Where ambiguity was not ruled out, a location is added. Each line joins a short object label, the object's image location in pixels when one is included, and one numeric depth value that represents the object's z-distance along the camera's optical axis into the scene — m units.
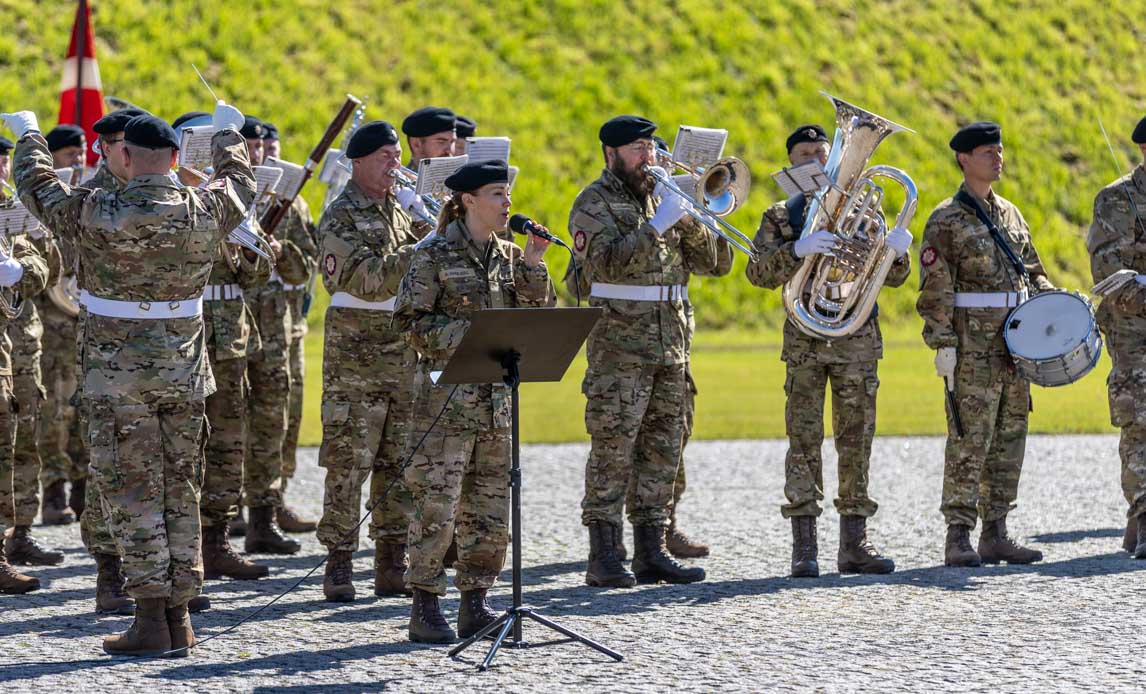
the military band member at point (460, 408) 15.27
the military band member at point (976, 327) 19.91
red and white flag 28.09
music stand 14.22
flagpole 28.06
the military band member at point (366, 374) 17.80
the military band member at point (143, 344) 14.84
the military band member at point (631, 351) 18.77
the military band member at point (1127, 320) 20.37
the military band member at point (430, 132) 19.14
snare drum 19.14
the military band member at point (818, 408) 19.31
